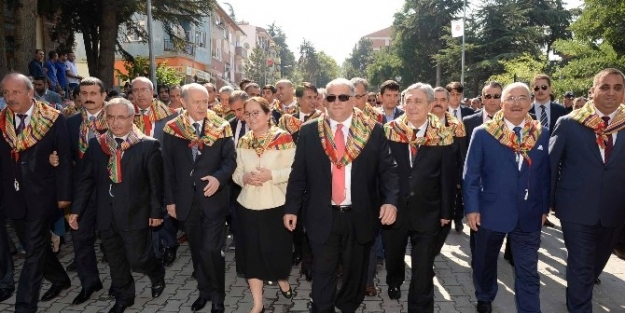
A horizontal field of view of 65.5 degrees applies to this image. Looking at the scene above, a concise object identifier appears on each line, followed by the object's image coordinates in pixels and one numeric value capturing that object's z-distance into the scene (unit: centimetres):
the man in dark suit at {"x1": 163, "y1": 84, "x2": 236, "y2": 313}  457
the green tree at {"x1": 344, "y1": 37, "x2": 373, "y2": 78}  10169
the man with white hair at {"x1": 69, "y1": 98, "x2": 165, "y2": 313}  450
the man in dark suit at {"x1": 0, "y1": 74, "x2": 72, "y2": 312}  461
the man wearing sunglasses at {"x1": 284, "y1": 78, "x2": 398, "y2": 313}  404
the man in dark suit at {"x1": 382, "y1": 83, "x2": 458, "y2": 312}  432
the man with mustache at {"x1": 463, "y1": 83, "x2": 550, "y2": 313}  418
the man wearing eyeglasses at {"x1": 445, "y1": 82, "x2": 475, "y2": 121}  712
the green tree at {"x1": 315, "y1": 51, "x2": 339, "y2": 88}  9699
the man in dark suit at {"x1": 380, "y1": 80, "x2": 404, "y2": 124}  654
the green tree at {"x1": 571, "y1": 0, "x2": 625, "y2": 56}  2406
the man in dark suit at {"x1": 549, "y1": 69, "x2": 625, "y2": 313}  404
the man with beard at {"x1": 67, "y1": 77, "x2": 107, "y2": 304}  499
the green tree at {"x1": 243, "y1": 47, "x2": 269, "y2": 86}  6375
